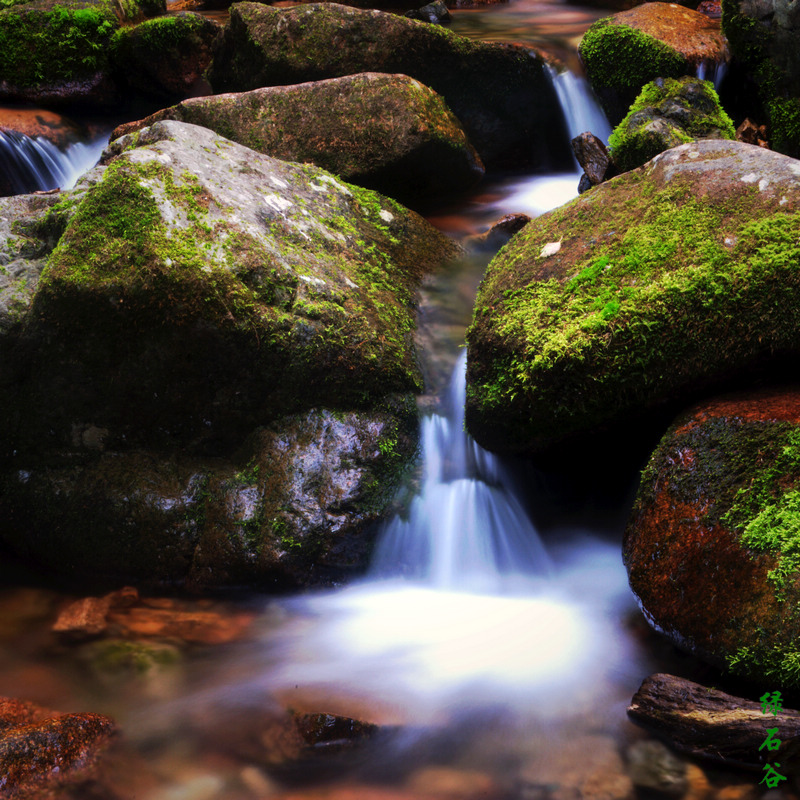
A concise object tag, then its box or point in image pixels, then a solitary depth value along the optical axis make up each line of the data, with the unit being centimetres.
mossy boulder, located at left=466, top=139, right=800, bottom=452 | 309
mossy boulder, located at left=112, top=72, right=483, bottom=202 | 568
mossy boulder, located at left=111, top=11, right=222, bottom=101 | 864
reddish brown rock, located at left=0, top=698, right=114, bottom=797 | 246
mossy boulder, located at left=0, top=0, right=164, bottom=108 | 855
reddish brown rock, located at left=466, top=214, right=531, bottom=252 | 550
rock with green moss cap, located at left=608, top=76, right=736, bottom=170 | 501
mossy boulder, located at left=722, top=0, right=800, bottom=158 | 578
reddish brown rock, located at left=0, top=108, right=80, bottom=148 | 798
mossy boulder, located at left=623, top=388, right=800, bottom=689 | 256
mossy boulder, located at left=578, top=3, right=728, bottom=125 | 667
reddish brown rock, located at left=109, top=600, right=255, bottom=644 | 334
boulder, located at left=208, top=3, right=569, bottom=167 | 658
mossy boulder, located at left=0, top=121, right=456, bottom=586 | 338
